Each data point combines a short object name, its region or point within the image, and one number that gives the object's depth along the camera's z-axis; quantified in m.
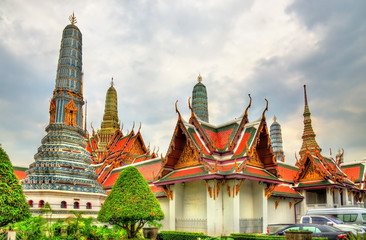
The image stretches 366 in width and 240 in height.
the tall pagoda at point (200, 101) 49.25
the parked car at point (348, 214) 18.02
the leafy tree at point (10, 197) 9.63
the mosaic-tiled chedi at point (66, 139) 21.53
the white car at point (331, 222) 13.91
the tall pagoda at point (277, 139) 70.00
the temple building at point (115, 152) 28.45
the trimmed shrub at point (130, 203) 12.76
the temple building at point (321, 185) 24.75
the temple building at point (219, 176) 17.12
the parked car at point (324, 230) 12.91
